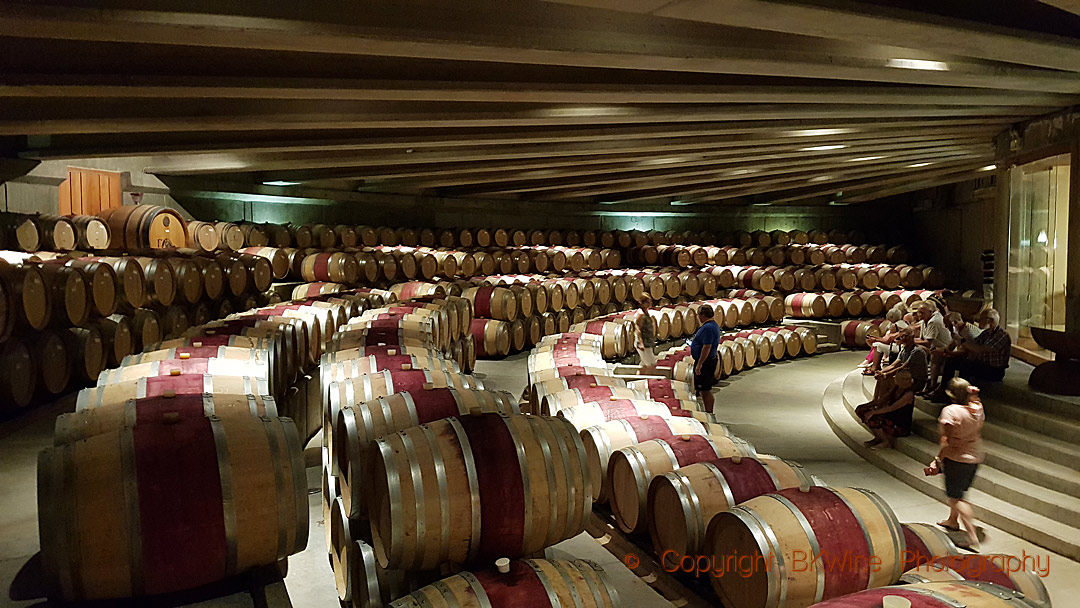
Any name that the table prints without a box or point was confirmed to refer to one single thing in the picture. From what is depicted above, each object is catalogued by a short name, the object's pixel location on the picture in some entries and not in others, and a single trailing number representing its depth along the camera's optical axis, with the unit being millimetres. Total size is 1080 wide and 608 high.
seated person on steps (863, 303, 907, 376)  10555
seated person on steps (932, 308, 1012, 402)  7789
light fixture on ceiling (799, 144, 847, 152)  11003
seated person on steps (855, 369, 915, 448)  7605
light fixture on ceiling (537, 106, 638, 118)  7613
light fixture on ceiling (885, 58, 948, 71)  6078
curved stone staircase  5648
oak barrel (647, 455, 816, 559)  4328
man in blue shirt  9773
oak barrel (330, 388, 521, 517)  3809
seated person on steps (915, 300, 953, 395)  8586
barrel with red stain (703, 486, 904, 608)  3545
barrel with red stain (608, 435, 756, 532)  4926
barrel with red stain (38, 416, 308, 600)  2494
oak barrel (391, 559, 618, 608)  2930
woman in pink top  5434
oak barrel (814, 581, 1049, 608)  2654
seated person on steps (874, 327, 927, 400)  7652
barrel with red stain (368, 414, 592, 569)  3230
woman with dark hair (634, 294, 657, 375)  10656
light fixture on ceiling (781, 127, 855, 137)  9377
